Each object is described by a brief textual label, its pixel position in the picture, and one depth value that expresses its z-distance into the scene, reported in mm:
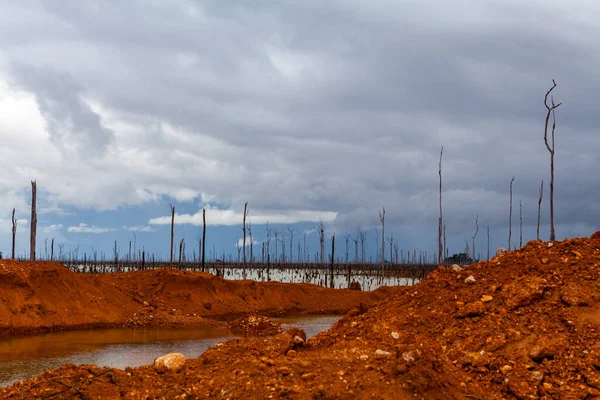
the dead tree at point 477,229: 55469
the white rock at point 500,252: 12867
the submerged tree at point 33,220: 32625
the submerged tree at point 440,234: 37438
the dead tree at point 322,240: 63184
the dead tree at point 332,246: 45656
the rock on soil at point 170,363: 7914
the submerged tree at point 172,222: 41953
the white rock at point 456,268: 11852
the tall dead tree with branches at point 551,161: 26328
